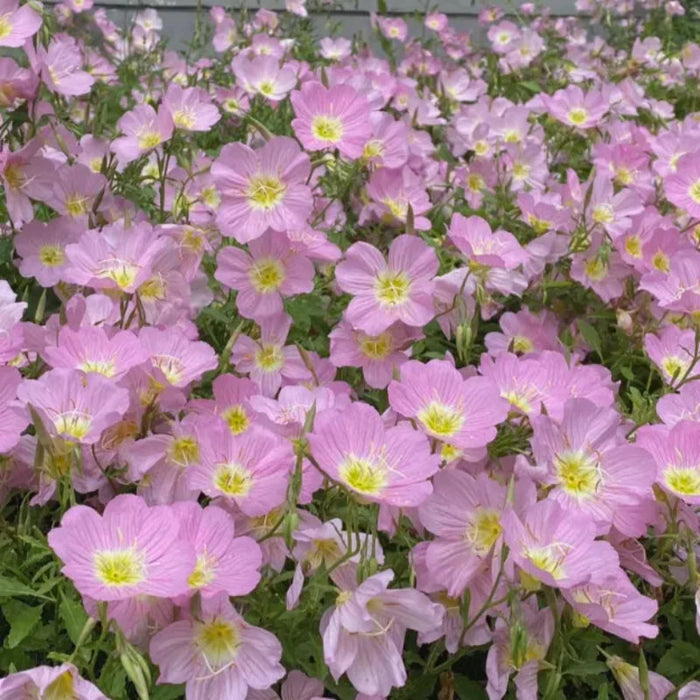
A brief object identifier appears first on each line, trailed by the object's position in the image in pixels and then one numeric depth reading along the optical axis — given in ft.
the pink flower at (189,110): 1.86
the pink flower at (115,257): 1.40
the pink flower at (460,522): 1.09
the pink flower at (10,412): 1.12
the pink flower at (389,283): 1.47
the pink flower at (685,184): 2.05
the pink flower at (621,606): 1.11
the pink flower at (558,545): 1.02
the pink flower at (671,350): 1.60
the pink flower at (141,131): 1.74
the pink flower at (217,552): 0.98
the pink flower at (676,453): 1.22
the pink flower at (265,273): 1.52
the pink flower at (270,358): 1.51
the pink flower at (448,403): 1.17
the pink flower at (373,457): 1.07
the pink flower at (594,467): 1.18
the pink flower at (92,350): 1.22
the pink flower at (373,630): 0.98
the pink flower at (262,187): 1.50
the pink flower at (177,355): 1.26
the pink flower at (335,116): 1.67
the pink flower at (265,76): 2.47
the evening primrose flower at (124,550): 0.92
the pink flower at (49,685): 0.89
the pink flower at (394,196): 1.87
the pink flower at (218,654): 0.98
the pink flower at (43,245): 1.64
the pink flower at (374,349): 1.49
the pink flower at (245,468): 1.08
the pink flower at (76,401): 1.11
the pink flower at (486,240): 1.65
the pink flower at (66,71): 1.72
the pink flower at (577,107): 2.62
